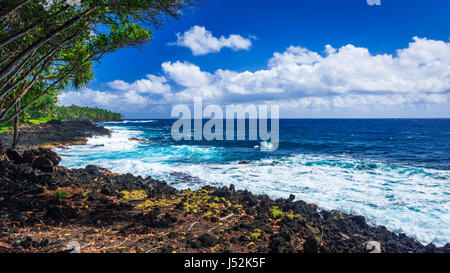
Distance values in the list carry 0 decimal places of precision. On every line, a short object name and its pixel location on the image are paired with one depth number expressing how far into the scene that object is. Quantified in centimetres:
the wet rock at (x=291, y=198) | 913
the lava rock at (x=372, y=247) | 439
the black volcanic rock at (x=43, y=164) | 952
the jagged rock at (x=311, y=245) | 450
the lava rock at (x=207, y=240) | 470
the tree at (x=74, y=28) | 477
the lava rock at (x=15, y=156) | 1001
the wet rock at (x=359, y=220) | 735
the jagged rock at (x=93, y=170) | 1174
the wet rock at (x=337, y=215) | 748
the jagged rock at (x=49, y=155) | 1040
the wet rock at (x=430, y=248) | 612
